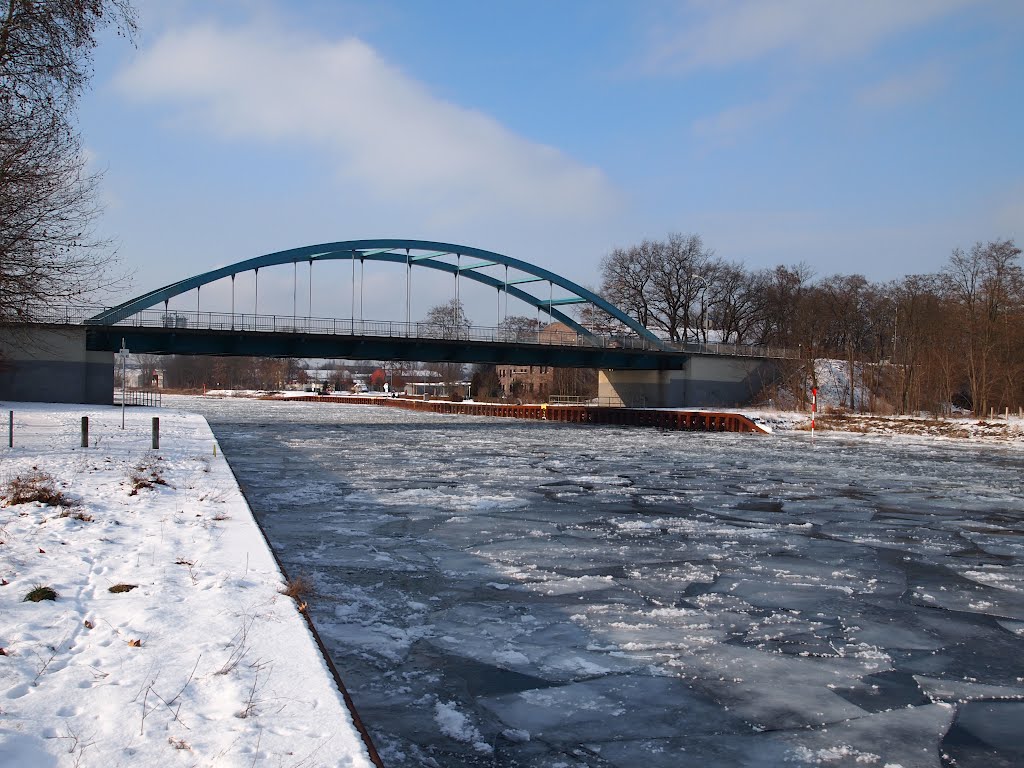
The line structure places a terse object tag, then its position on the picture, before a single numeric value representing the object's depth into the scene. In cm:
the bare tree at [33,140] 1342
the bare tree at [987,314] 4785
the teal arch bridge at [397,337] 4334
